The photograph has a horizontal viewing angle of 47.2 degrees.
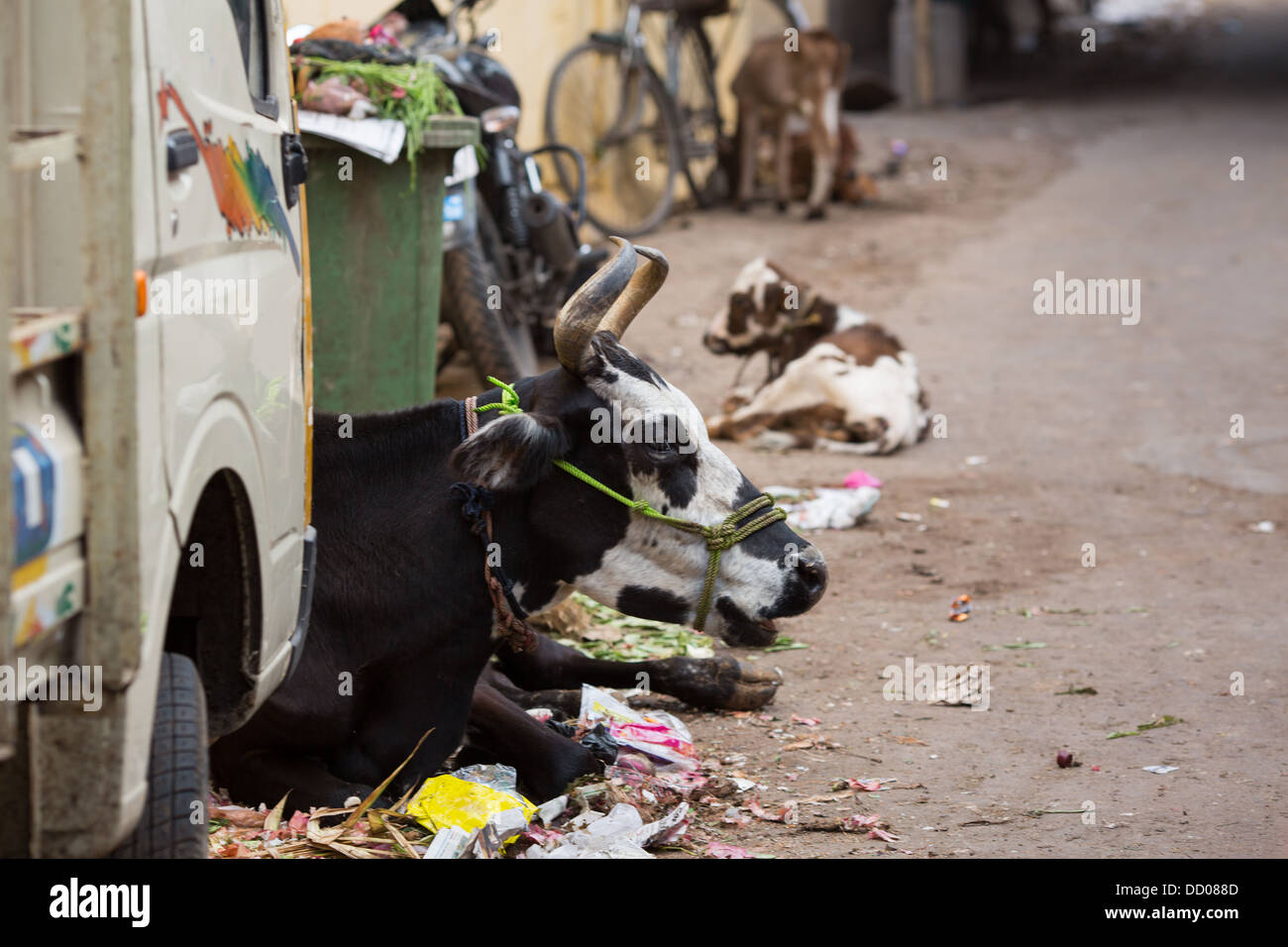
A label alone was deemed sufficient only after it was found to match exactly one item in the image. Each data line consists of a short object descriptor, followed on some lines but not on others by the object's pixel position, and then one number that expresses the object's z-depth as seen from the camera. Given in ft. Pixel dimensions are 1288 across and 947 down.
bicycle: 38.58
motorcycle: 23.08
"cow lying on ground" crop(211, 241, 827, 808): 11.76
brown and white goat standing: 43.57
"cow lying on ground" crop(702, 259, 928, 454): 25.49
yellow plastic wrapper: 11.47
